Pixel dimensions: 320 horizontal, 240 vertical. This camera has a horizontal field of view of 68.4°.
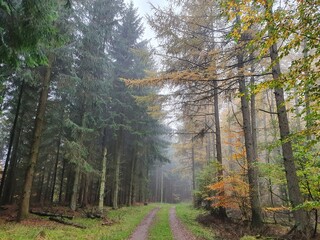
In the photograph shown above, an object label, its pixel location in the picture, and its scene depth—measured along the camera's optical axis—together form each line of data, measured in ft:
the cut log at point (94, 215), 47.31
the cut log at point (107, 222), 42.24
